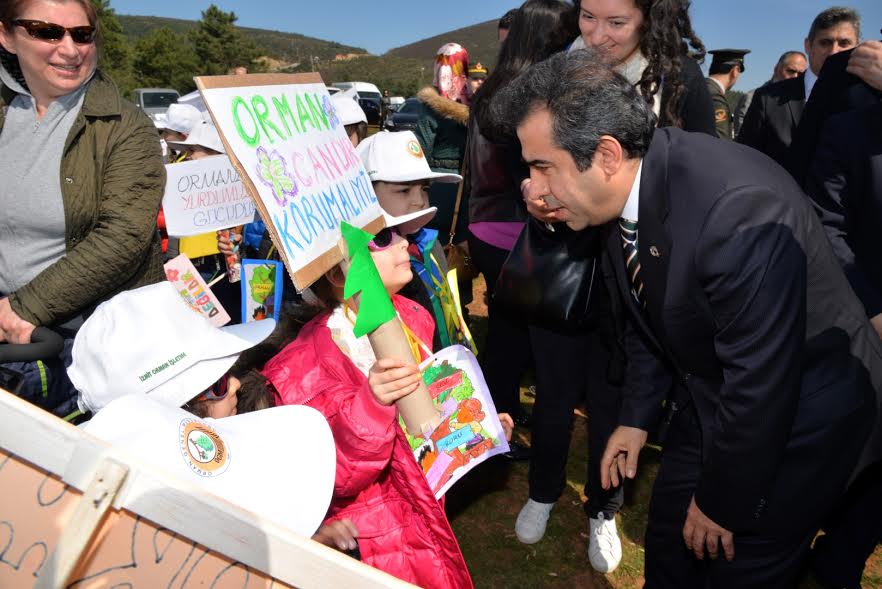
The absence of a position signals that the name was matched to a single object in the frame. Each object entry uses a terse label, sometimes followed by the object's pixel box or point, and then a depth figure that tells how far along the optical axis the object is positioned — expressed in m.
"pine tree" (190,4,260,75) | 62.53
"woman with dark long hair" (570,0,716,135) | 2.50
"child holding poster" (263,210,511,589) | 1.71
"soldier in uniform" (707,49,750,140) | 6.49
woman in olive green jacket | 2.01
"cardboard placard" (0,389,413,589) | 0.87
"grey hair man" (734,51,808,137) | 7.02
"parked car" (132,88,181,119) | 24.59
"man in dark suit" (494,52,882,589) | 1.46
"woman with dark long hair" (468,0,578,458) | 2.83
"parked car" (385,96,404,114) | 26.11
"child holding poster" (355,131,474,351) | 2.60
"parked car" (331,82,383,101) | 31.65
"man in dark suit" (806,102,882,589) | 2.33
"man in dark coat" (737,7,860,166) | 4.26
